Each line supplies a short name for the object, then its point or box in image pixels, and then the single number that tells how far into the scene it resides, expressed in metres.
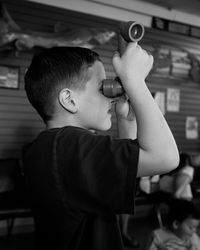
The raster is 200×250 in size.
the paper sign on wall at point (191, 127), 6.09
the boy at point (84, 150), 0.97
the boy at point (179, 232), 2.72
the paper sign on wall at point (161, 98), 5.69
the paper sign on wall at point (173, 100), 5.84
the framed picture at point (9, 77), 4.43
